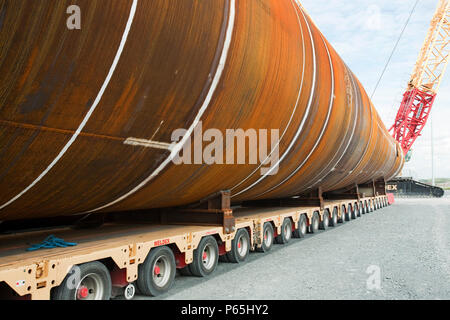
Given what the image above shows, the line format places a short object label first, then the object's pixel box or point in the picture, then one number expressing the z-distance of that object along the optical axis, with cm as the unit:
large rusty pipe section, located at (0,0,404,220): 325
